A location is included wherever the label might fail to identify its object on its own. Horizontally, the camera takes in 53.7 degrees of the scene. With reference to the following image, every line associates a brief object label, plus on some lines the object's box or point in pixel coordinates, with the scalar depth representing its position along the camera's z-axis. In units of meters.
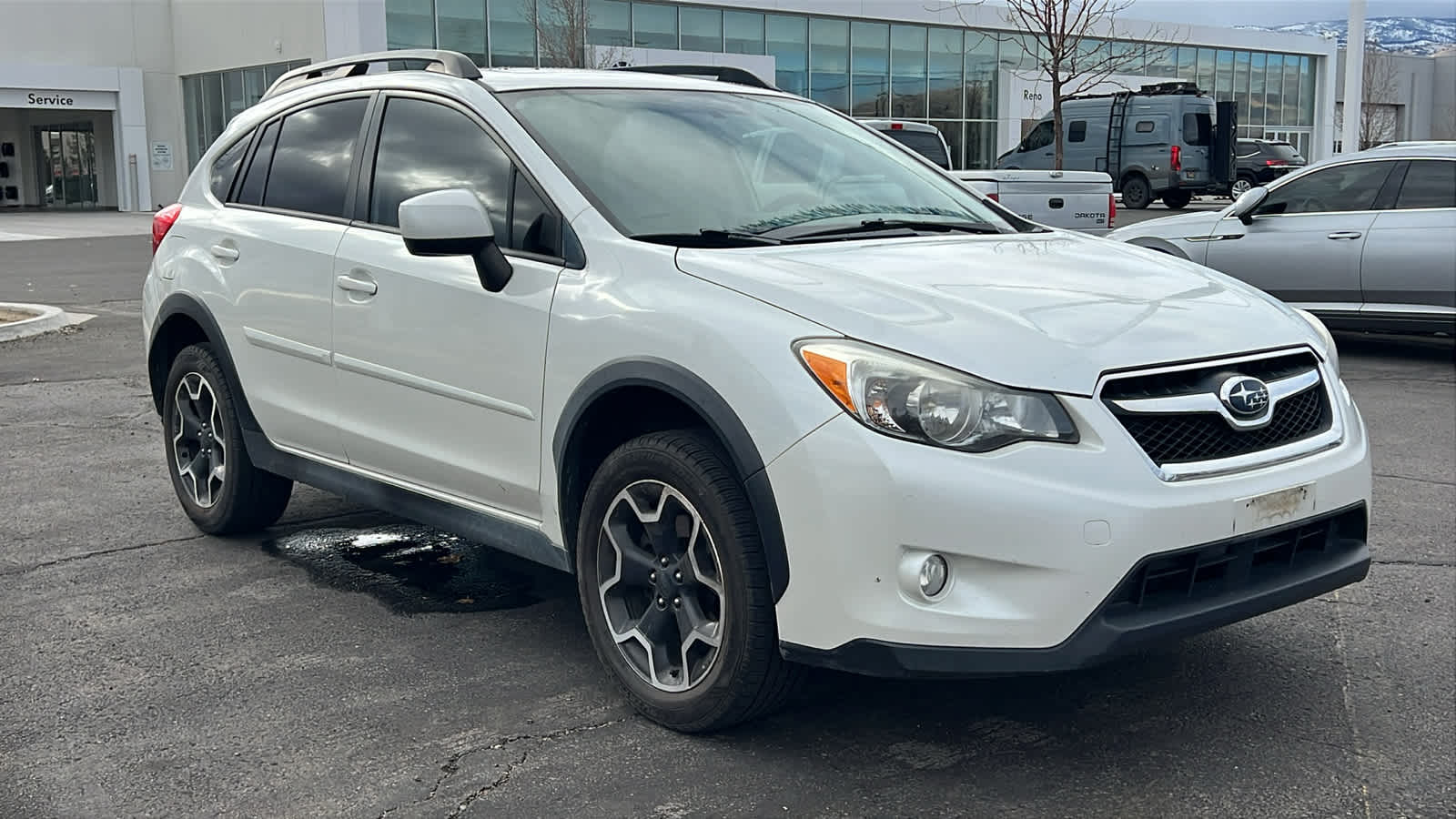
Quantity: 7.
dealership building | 35.28
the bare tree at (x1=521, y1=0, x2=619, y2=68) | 31.86
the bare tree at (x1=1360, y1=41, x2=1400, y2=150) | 60.59
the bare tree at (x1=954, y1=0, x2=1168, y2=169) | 21.62
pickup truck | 14.84
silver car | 10.62
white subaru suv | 3.20
